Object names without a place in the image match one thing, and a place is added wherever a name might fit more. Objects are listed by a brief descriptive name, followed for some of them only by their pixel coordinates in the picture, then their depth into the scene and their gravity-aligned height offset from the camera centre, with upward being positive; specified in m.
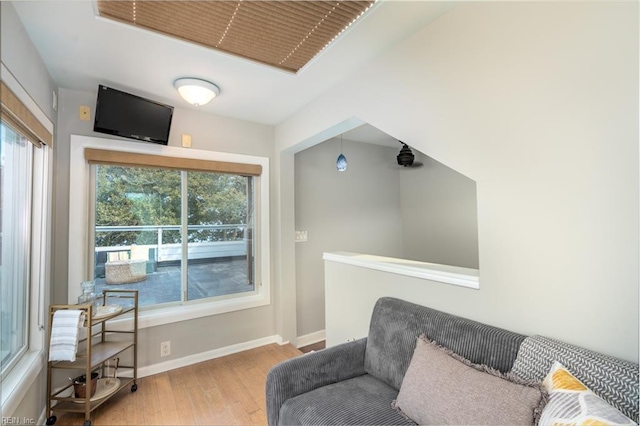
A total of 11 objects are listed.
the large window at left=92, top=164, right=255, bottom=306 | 2.59 -0.06
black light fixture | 3.70 +0.83
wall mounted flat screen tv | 2.29 +0.92
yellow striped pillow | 0.80 -0.54
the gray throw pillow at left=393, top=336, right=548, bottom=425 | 1.00 -0.66
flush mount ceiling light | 2.22 +1.06
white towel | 1.88 -0.70
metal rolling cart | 1.97 -0.94
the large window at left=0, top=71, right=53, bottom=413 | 1.55 -0.04
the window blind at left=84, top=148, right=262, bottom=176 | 2.45 +0.60
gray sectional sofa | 0.99 -0.69
